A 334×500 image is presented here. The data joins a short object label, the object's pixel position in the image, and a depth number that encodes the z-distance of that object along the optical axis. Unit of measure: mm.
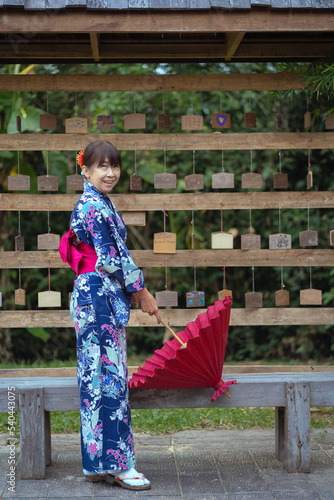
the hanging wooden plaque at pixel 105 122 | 4449
